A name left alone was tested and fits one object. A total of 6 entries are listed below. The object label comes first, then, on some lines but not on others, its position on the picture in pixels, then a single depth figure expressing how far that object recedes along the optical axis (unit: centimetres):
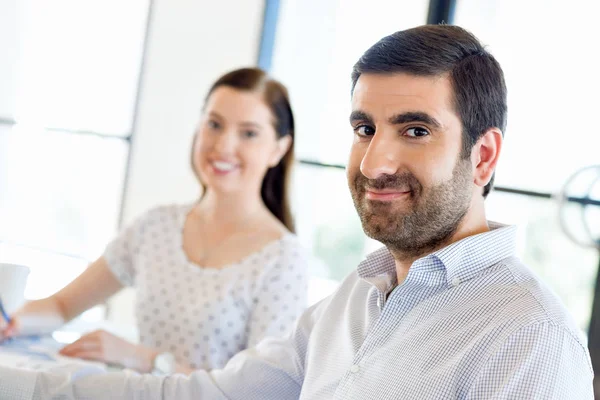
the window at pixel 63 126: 422
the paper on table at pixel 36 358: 157
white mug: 168
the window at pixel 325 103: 312
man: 124
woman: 189
